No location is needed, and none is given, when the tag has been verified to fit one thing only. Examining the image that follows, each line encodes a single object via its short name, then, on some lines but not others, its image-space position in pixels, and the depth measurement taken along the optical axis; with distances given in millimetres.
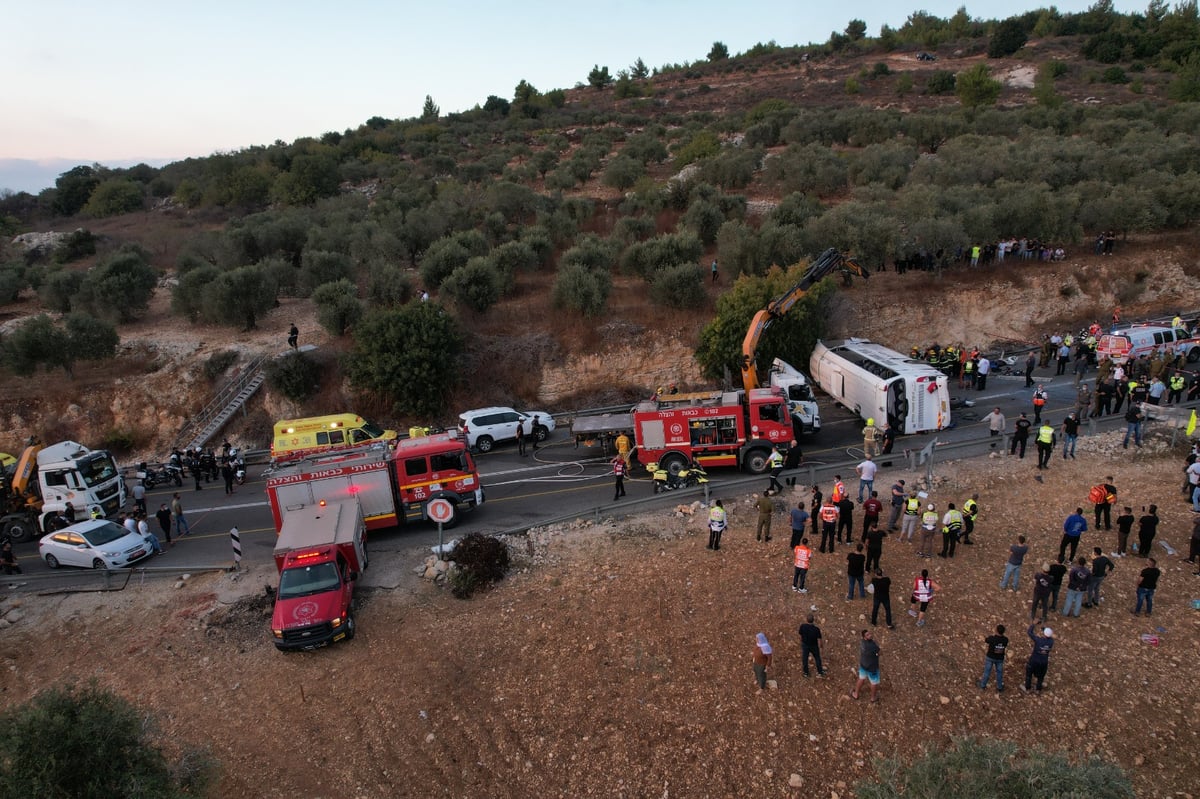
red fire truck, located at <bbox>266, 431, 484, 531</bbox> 18109
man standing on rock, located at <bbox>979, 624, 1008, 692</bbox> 11211
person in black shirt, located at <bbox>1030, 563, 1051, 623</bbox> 12969
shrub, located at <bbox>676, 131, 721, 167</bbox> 55375
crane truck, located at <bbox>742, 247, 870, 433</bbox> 24625
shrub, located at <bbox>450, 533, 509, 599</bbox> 15859
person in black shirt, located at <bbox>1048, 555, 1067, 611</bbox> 13188
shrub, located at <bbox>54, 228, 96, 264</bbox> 47875
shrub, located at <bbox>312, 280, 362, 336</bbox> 31297
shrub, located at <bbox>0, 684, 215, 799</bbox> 7973
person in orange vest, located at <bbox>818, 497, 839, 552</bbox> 15766
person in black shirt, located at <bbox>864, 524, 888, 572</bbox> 14602
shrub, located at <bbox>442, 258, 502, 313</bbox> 32812
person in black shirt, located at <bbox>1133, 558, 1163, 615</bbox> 12781
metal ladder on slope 28797
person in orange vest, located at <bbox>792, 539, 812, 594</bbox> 14055
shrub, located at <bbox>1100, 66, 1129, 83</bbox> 69250
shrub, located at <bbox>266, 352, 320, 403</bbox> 29295
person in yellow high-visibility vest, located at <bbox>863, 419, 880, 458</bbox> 20469
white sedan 18734
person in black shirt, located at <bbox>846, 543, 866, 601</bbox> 13703
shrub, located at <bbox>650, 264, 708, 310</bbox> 32531
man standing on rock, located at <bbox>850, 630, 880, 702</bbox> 11172
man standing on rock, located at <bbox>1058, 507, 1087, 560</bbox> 14586
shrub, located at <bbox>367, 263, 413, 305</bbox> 33312
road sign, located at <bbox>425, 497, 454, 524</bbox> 17469
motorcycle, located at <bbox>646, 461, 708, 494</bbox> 20422
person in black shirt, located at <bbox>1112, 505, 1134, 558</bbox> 14906
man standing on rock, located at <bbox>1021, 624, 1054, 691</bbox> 11109
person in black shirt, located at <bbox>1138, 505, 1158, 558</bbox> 14570
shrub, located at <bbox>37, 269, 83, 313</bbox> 36188
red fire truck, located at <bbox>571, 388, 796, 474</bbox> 20922
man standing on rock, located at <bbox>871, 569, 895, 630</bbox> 12828
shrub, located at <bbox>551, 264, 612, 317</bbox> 32219
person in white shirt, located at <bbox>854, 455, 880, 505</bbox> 17531
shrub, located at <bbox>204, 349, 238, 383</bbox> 30828
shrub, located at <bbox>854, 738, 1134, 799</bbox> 7031
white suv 26516
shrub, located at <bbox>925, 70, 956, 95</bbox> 70688
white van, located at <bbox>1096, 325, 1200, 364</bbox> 26047
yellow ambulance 23906
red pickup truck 13867
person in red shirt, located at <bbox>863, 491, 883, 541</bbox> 15625
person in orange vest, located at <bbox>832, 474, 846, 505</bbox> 16109
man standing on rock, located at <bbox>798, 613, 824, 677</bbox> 11680
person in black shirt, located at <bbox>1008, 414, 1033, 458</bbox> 19719
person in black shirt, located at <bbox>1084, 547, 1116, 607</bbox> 13078
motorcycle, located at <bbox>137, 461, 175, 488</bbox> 25641
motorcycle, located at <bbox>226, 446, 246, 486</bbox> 25281
